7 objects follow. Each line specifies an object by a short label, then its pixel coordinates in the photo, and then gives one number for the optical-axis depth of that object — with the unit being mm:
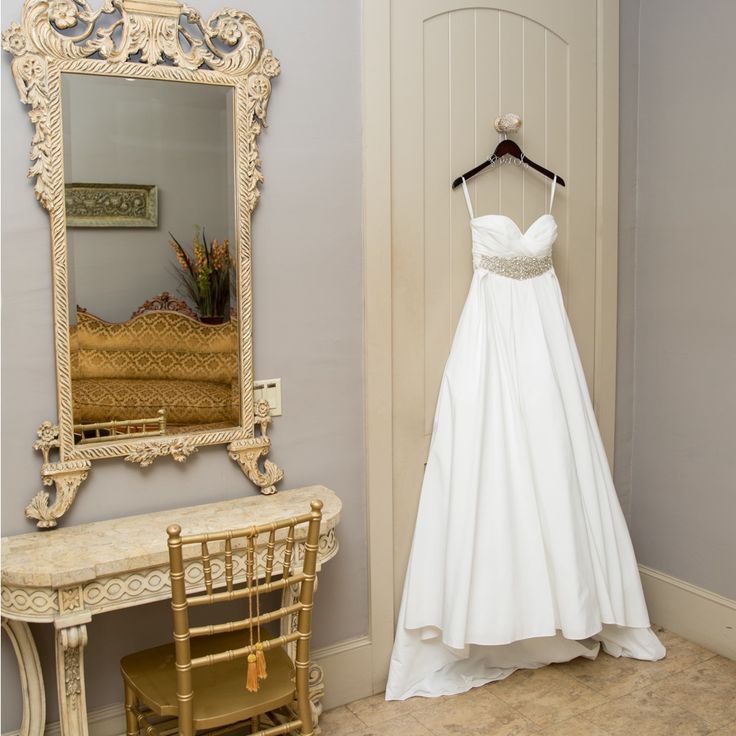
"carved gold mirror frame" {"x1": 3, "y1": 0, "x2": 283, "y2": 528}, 2051
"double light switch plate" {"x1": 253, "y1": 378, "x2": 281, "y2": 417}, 2439
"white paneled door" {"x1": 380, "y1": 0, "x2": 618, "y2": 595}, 2646
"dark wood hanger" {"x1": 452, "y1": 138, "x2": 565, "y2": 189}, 2742
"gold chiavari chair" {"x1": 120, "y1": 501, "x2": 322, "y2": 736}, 1839
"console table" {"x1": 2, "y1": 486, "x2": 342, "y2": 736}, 1877
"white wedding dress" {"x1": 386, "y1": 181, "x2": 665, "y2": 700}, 2584
